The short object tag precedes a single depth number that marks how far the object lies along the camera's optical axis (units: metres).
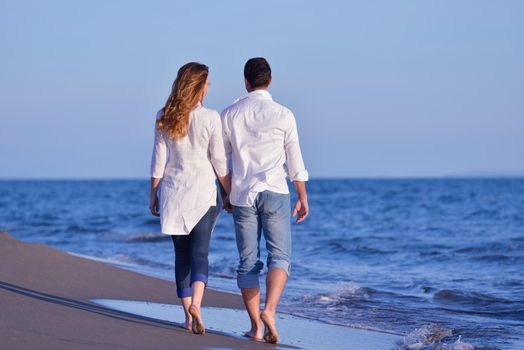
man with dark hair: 10.02
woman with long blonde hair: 10.07
